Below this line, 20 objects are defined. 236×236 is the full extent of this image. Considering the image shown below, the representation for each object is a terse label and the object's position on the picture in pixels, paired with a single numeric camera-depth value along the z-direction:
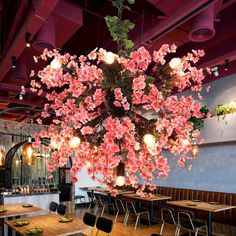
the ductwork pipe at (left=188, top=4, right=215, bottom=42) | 3.28
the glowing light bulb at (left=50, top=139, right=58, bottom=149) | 1.68
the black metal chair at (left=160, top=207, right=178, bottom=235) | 7.10
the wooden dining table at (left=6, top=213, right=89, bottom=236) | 3.38
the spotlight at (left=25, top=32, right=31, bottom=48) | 3.43
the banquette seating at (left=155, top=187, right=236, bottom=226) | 5.82
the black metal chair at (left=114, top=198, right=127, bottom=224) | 7.13
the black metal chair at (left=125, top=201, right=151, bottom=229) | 6.55
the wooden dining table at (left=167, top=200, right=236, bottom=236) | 5.03
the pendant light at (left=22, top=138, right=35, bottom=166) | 6.15
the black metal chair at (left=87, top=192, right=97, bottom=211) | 8.79
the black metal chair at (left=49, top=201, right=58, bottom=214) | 5.30
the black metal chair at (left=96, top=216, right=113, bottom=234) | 3.67
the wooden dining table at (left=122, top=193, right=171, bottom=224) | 6.63
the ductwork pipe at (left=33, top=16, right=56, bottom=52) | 3.69
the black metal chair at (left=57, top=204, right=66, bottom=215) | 4.93
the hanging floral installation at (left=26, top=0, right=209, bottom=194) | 1.53
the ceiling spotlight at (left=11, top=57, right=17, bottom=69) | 4.31
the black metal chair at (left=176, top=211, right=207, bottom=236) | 4.79
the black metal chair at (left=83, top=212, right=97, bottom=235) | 3.99
